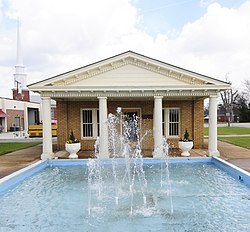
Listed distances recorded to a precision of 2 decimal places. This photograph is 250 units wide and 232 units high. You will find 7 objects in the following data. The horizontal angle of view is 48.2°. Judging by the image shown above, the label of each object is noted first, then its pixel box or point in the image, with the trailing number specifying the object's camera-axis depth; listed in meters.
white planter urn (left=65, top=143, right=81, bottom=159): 13.77
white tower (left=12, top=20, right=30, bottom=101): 63.29
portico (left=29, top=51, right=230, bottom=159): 13.66
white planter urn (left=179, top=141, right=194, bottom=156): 14.10
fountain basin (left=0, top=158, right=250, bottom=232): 6.10
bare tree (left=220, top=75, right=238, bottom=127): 61.59
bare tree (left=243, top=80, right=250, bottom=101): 67.60
